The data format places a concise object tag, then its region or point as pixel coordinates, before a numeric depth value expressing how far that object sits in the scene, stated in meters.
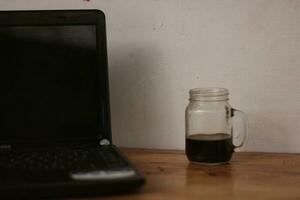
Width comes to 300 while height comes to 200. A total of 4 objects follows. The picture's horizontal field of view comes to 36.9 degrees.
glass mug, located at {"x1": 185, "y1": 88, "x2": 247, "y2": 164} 0.75
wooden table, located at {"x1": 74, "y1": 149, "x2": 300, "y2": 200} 0.58
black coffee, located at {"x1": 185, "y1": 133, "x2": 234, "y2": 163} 0.74
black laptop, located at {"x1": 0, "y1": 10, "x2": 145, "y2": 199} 0.79
